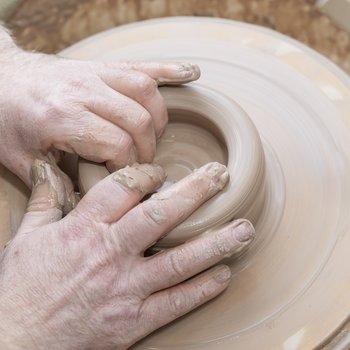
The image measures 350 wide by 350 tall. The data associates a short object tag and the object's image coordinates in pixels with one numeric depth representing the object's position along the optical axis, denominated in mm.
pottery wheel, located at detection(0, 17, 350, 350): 713
